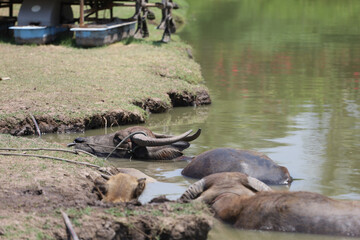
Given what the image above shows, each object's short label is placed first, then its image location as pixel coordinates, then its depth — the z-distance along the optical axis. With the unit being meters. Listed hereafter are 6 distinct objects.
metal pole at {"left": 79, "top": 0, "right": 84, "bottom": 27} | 35.31
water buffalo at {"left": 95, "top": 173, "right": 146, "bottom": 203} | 11.84
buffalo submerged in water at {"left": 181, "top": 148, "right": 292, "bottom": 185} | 14.10
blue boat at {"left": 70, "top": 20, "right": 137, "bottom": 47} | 34.77
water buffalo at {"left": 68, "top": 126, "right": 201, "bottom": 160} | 16.29
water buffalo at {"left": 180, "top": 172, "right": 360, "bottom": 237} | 10.36
